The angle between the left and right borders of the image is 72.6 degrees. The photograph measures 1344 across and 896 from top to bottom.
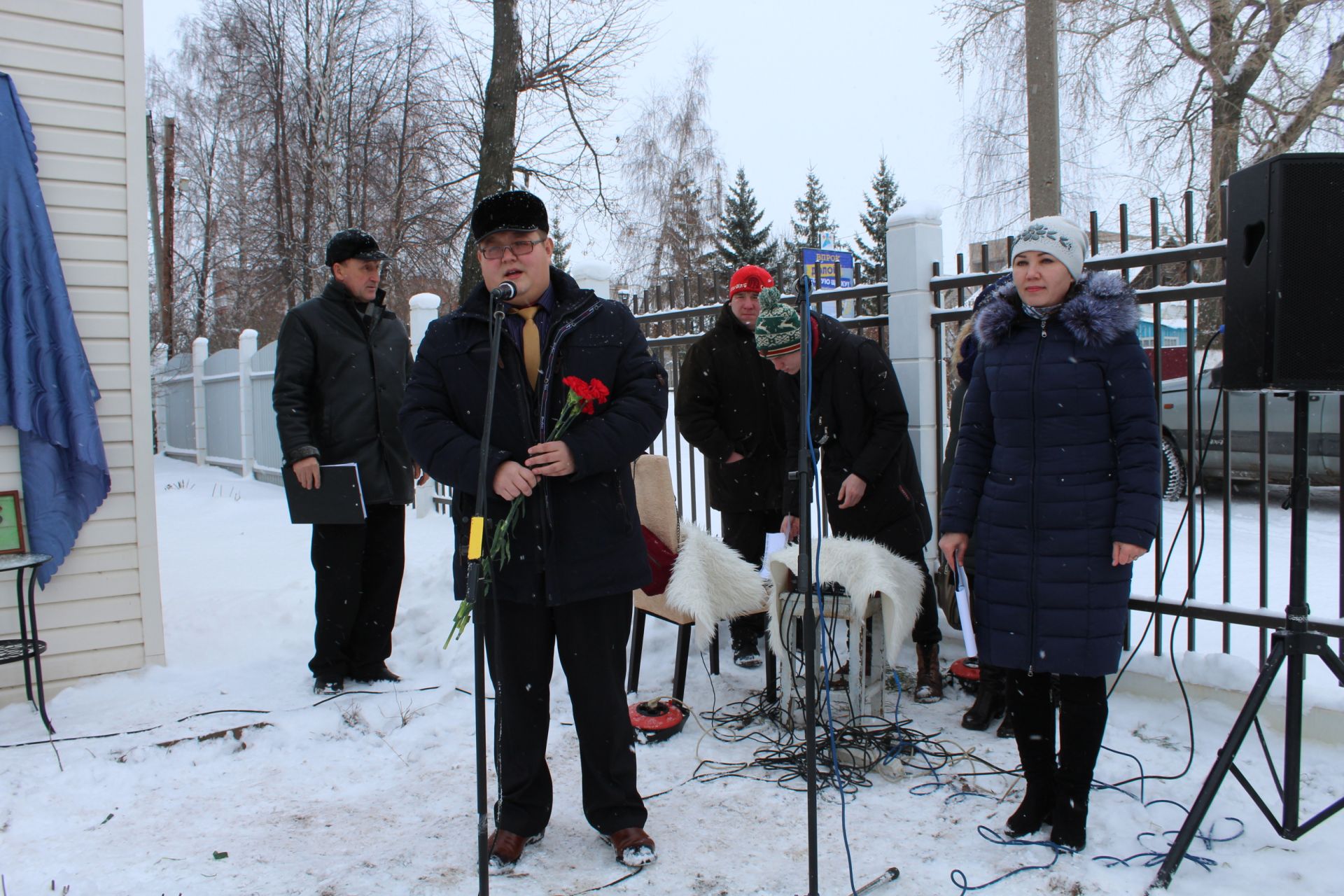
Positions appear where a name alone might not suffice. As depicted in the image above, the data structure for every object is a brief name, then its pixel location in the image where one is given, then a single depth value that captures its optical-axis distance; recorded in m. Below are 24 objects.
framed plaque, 4.05
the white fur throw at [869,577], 3.46
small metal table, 3.74
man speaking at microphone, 2.71
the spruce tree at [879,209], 33.66
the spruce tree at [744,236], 31.09
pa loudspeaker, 2.45
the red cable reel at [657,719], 3.68
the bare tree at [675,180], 25.64
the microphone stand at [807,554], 2.19
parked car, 6.63
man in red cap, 4.57
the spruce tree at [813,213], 37.53
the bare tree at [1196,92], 12.06
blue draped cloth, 3.95
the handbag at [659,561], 3.98
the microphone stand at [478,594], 2.08
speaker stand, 2.48
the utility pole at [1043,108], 8.23
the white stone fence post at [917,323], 4.55
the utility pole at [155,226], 21.56
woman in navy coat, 2.67
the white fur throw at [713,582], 3.74
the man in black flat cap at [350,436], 4.20
